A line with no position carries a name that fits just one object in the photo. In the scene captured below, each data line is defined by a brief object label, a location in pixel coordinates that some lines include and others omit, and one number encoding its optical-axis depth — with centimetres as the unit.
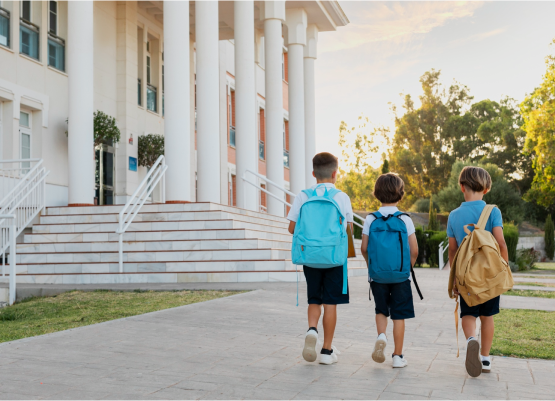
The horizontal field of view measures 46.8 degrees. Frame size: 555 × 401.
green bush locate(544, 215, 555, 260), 4089
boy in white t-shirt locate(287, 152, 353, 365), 479
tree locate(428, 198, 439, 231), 3503
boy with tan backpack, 439
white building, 1493
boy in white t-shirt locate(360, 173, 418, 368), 468
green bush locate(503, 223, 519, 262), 2702
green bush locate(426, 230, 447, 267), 2781
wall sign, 1978
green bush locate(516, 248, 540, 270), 2719
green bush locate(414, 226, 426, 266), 2841
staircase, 1198
